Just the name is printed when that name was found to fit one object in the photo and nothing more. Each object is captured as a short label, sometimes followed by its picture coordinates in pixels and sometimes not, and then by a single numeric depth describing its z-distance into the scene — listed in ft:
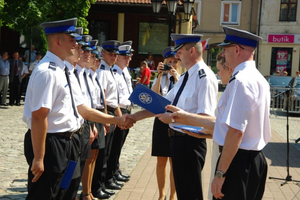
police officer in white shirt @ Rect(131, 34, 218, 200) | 16.48
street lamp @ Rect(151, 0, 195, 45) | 49.08
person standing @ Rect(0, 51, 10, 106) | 64.39
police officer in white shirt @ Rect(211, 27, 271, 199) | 12.02
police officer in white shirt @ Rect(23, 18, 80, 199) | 13.39
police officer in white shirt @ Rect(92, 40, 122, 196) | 23.35
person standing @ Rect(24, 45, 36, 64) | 76.31
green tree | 60.13
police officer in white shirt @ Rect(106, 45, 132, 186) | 25.70
